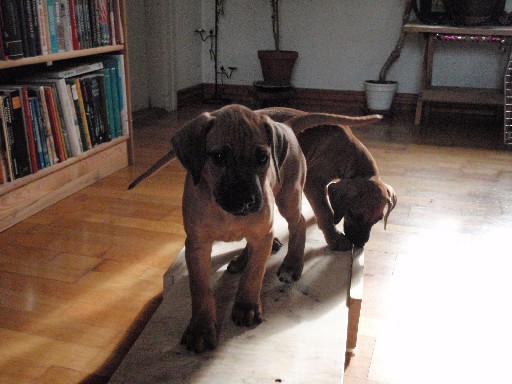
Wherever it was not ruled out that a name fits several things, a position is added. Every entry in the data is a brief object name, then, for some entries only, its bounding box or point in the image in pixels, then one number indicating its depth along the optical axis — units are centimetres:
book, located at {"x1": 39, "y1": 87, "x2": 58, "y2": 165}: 196
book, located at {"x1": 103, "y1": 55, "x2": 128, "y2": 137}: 238
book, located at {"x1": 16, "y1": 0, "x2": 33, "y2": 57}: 182
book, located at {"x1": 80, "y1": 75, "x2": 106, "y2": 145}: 220
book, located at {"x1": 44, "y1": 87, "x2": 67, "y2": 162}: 199
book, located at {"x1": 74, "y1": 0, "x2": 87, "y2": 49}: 213
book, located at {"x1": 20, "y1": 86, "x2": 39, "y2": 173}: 186
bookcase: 184
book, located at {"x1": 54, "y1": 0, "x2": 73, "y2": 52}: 203
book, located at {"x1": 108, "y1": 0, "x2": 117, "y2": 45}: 231
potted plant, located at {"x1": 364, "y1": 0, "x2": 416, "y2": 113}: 350
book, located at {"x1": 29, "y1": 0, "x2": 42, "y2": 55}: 189
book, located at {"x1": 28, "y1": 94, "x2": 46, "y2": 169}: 192
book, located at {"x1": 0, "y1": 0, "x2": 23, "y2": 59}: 174
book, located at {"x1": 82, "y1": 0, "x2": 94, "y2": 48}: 217
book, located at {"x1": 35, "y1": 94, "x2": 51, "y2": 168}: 195
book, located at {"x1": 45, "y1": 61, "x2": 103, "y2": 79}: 207
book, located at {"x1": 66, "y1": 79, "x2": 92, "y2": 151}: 212
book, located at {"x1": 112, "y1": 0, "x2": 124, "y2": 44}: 233
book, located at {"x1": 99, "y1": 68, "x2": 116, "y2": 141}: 230
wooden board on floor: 100
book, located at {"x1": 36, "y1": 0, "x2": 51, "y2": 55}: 192
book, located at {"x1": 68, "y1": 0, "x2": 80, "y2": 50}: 209
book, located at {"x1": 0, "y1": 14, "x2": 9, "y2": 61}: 172
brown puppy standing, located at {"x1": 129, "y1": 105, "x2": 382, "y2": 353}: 94
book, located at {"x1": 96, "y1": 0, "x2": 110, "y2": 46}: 225
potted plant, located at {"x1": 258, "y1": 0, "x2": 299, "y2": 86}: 367
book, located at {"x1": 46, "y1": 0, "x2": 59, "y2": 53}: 198
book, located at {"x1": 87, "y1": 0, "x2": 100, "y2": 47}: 220
